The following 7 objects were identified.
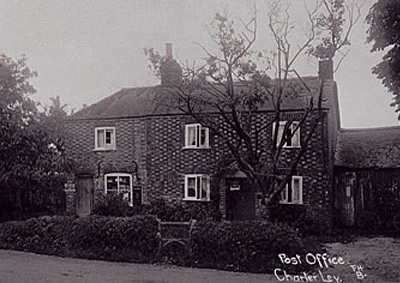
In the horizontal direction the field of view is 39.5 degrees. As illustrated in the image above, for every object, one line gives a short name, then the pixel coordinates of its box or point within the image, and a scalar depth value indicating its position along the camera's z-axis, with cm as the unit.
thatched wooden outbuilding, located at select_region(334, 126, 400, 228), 1431
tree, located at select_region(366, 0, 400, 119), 454
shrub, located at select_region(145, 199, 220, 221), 1481
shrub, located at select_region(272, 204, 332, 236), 1313
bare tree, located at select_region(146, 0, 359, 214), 959
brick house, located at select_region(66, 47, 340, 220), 1419
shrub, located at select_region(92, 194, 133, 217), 1362
